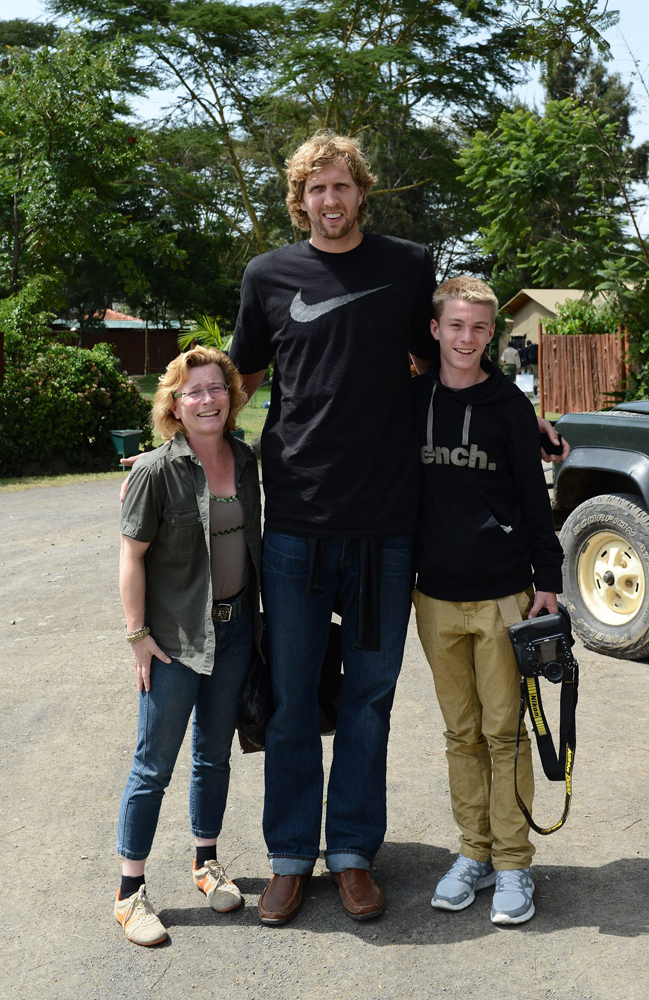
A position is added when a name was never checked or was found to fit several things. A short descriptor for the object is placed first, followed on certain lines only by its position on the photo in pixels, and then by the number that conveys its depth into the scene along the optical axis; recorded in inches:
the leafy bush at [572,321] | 740.0
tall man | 119.3
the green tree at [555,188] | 477.4
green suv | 206.4
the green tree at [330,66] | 841.5
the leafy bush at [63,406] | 556.1
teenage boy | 121.5
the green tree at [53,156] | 639.1
